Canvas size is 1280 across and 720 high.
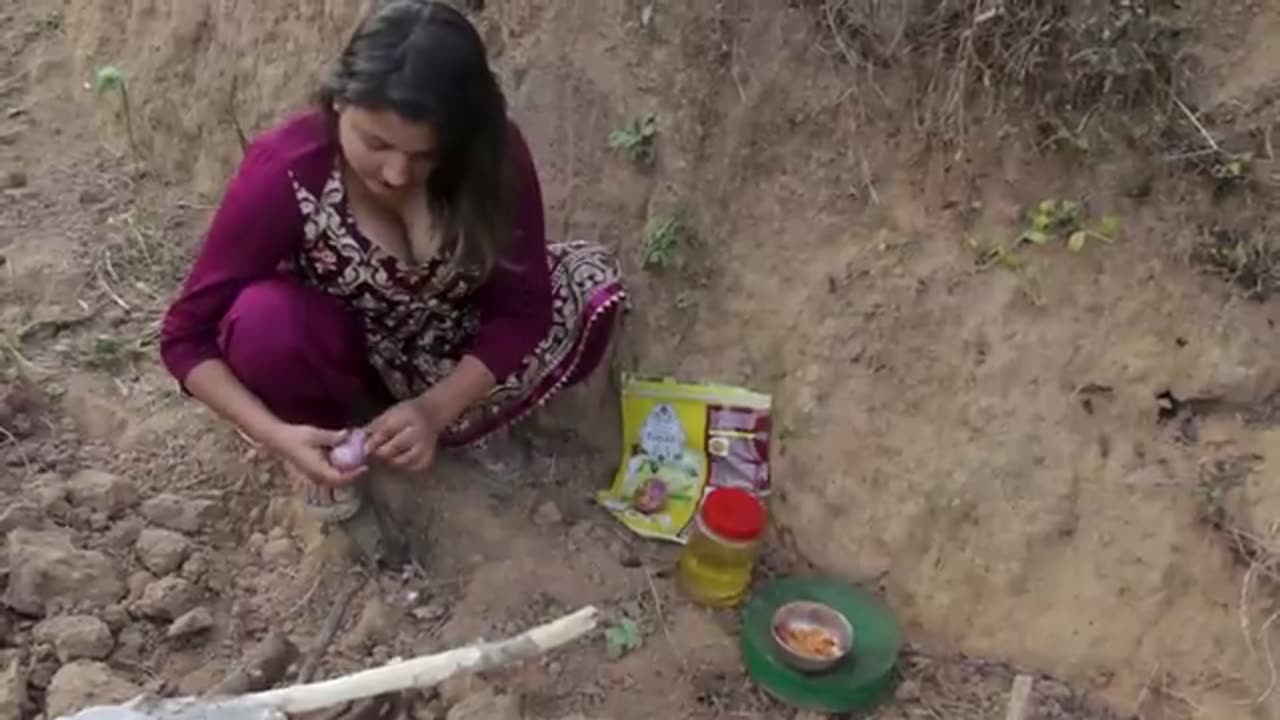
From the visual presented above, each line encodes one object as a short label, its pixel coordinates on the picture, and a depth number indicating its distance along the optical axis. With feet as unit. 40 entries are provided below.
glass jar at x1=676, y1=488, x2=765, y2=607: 7.15
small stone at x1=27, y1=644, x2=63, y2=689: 6.49
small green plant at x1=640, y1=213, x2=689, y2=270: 7.76
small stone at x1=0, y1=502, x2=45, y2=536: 7.09
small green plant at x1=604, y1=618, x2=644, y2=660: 7.02
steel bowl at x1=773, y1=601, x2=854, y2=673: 6.80
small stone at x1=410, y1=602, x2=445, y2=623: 7.05
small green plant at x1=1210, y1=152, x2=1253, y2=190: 7.16
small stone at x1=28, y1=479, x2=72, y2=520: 7.23
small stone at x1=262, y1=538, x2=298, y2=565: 7.23
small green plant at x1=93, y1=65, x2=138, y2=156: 9.66
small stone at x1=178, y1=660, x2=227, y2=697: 6.57
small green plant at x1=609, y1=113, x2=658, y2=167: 7.92
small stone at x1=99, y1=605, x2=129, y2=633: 6.79
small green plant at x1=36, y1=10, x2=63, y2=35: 10.46
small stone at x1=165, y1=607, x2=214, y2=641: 6.77
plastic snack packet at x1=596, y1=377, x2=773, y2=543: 7.63
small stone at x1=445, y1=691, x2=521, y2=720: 6.47
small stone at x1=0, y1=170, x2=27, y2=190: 9.50
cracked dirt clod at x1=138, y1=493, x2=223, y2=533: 7.32
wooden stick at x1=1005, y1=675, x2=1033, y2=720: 6.70
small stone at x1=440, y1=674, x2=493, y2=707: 6.61
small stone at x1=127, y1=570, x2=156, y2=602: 6.94
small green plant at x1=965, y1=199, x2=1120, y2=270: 7.28
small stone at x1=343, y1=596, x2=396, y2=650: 6.91
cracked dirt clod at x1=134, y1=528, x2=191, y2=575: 7.05
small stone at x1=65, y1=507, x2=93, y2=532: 7.23
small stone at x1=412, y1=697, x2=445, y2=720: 6.57
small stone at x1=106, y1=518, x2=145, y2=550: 7.16
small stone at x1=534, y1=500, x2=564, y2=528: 7.52
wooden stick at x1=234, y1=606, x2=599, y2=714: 5.35
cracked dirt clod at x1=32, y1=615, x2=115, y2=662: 6.56
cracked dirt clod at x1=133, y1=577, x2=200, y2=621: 6.85
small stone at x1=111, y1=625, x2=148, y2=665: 6.69
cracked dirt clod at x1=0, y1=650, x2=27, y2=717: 6.26
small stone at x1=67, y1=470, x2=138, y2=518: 7.33
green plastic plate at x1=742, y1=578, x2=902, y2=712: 6.79
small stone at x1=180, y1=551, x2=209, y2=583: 7.06
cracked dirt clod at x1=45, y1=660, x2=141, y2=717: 6.30
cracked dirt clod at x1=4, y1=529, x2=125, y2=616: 6.78
